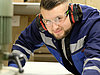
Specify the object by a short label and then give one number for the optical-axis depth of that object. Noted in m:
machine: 0.72
